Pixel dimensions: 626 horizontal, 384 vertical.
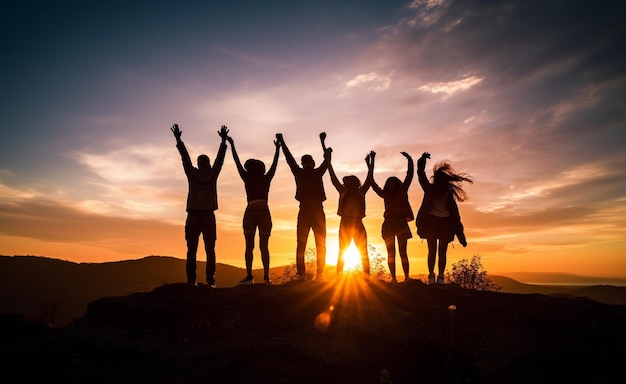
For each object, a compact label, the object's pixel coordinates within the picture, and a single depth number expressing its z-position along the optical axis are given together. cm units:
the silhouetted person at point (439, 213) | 944
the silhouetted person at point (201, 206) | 882
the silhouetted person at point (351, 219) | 952
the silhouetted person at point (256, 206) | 918
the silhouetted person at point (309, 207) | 935
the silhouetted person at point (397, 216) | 972
